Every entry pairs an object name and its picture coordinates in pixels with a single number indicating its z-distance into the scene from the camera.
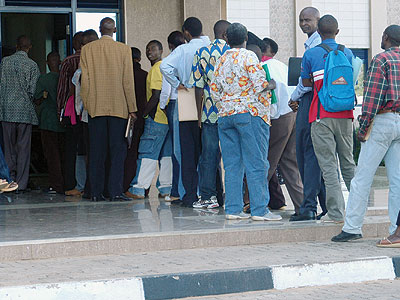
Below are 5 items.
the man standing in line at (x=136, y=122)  10.34
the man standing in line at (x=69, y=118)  10.20
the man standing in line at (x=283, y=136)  8.55
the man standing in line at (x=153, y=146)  10.02
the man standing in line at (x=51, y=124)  10.85
